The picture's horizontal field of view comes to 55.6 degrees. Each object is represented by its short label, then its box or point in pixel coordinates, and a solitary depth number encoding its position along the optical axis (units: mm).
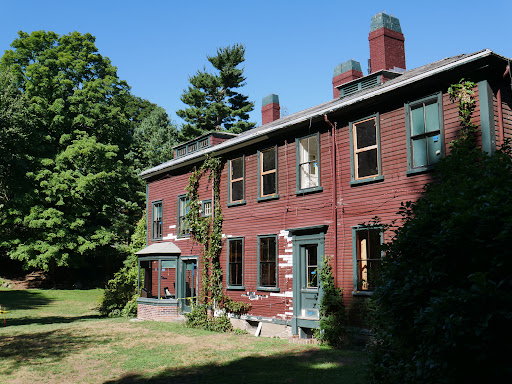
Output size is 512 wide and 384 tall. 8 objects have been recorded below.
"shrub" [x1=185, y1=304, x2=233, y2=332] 18828
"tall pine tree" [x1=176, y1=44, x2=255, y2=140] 47125
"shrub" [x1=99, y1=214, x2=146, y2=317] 25359
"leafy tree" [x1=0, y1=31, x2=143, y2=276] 34688
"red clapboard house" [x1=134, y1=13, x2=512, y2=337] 12406
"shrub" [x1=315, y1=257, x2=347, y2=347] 13968
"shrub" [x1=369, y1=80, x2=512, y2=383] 4254
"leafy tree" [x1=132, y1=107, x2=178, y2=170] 45969
